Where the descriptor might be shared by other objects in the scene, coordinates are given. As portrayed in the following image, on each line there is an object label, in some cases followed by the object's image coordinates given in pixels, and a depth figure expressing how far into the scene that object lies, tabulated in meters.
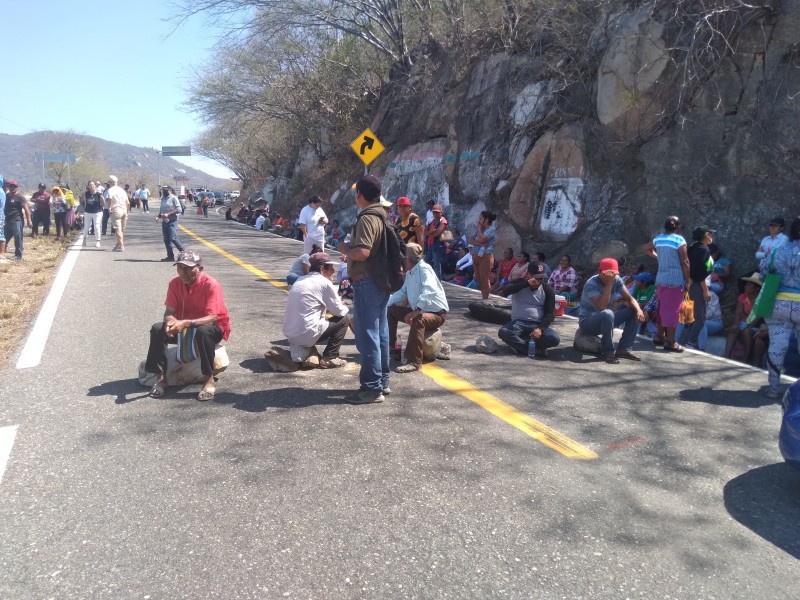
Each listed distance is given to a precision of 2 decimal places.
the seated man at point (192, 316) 5.68
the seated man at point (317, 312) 6.44
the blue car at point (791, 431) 4.17
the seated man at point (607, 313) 7.40
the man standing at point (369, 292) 5.52
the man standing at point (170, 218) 13.84
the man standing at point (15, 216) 14.37
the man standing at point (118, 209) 16.60
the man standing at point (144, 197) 41.72
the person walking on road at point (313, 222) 12.38
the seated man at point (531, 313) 7.49
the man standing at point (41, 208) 19.41
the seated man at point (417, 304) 6.82
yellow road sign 15.66
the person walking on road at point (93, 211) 17.23
